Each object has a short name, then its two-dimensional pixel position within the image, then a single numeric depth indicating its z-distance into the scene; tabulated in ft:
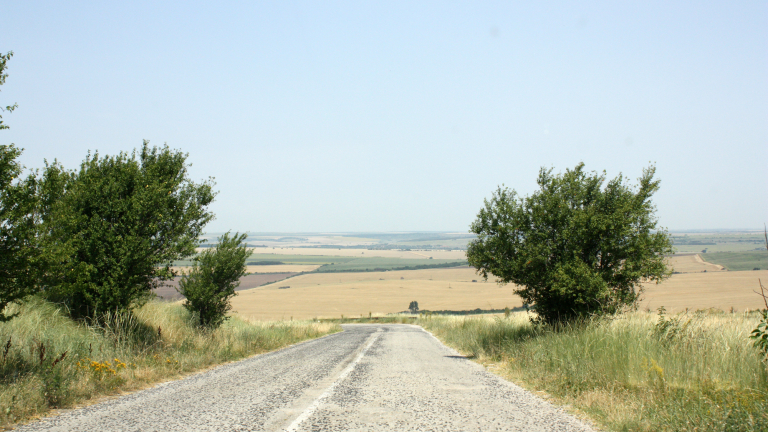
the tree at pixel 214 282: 84.84
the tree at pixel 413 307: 241.55
